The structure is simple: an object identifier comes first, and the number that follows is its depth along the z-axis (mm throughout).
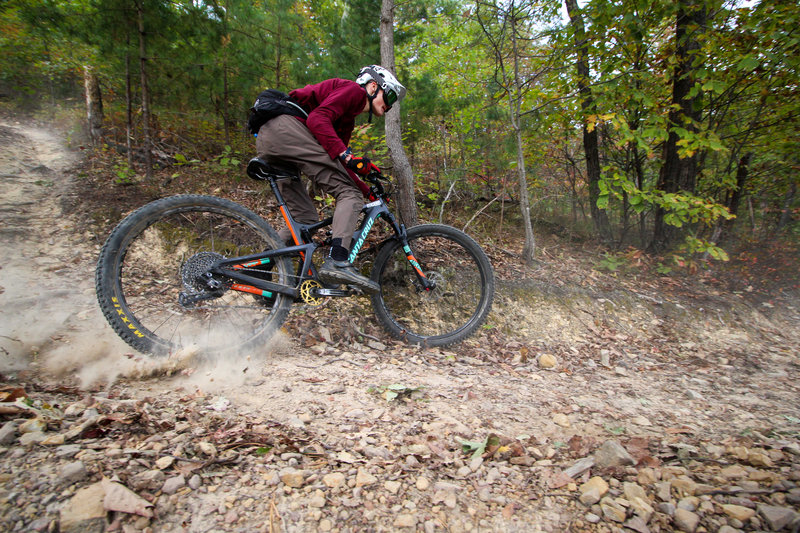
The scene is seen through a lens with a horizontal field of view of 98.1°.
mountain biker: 2641
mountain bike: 2377
